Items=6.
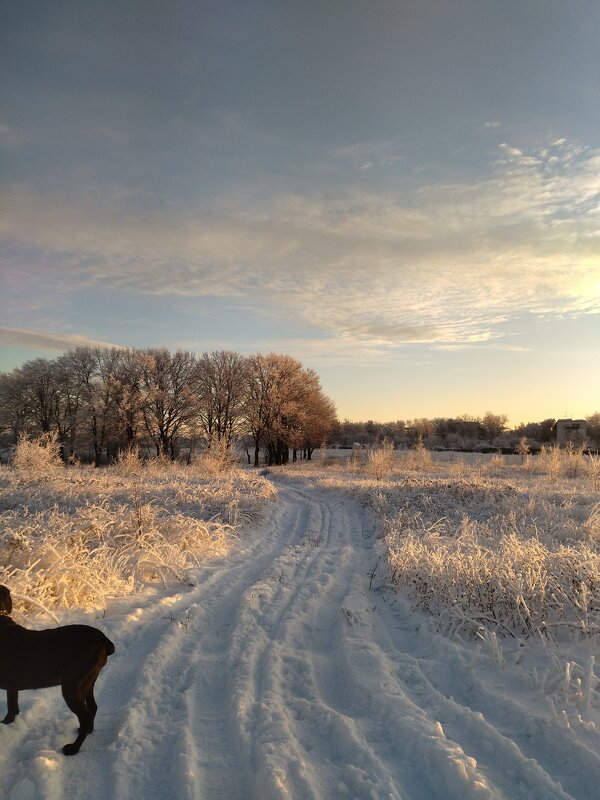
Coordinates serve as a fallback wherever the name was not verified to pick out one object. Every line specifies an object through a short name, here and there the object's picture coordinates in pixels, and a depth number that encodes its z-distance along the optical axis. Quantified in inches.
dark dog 114.3
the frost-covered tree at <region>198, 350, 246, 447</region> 1716.3
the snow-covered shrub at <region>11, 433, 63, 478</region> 811.4
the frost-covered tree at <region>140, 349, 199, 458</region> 1609.3
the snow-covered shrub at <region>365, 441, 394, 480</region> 967.6
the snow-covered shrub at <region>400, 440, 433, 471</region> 1190.3
